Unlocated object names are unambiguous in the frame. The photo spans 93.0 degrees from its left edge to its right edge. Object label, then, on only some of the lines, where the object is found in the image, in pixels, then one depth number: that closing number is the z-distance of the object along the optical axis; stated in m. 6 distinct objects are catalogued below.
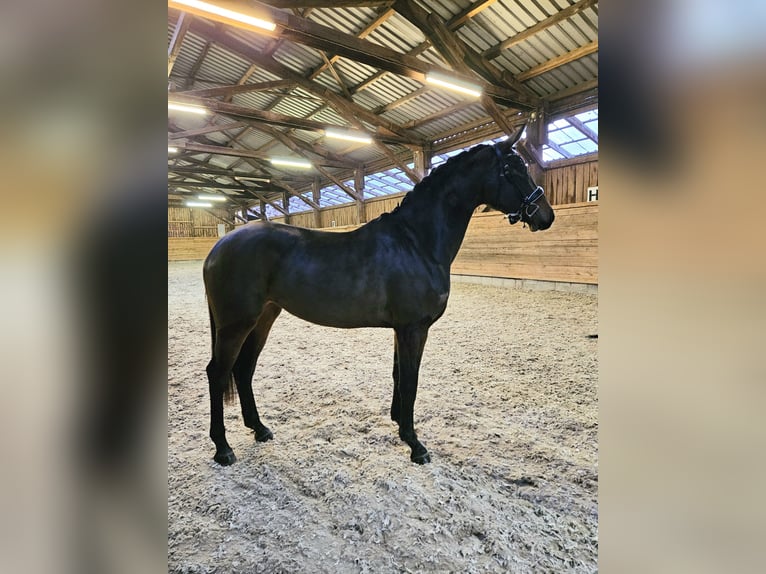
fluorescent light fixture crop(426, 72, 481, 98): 4.98
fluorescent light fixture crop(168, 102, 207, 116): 6.01
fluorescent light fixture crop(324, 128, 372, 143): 7.56
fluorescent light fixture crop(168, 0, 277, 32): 3.30
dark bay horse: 1.59
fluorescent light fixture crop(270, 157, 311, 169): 9.60
